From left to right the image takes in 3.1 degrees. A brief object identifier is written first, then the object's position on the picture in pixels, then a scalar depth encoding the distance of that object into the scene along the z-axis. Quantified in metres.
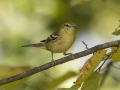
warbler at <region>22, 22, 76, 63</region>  5.26
